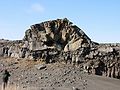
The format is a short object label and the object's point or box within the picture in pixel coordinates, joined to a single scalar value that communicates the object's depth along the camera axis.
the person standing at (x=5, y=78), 11.74
